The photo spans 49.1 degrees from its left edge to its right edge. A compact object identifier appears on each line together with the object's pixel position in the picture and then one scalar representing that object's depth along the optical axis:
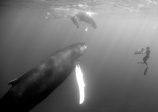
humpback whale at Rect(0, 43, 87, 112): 3.70
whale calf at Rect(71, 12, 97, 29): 18.33
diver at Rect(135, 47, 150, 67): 13.51
